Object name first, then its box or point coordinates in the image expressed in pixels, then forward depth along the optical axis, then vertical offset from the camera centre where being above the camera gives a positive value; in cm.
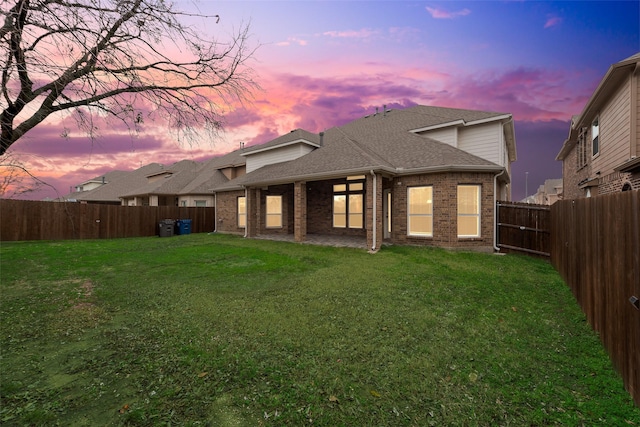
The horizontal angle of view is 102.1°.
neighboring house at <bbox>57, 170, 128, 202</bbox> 3766 +479
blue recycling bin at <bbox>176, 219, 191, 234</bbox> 1820 -87
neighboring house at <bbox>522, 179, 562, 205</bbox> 4720 +456
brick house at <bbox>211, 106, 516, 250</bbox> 1025 +158
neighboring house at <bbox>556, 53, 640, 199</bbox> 777 +304
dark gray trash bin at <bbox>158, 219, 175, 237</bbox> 1706 -94
